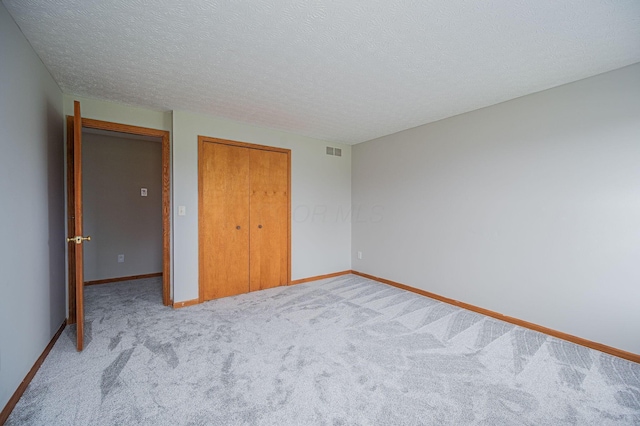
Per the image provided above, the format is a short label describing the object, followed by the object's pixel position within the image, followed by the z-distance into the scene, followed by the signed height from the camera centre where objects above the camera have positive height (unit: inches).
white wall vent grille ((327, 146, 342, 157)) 185.5 +37.7
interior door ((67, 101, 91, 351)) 88.2 -5.5
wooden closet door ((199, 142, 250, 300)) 138.9 -7.5
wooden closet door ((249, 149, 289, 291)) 155.0 -7.3
